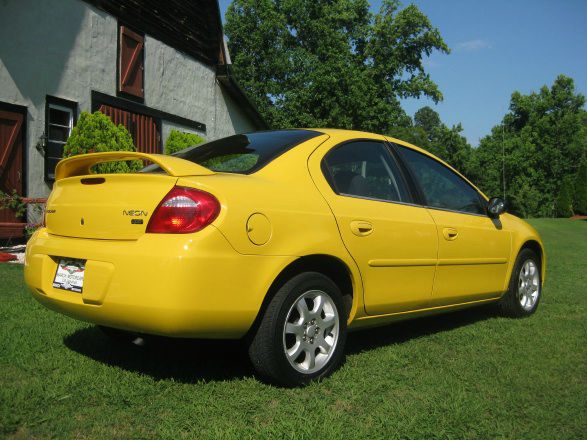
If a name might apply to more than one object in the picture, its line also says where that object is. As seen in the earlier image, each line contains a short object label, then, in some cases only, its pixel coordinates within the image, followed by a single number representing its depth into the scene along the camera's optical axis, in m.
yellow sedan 2.79
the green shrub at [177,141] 14.27
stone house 10.16
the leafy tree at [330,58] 31.70
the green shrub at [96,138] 10.03
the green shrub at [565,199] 38.47
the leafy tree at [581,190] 36.84
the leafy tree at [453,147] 42.00
